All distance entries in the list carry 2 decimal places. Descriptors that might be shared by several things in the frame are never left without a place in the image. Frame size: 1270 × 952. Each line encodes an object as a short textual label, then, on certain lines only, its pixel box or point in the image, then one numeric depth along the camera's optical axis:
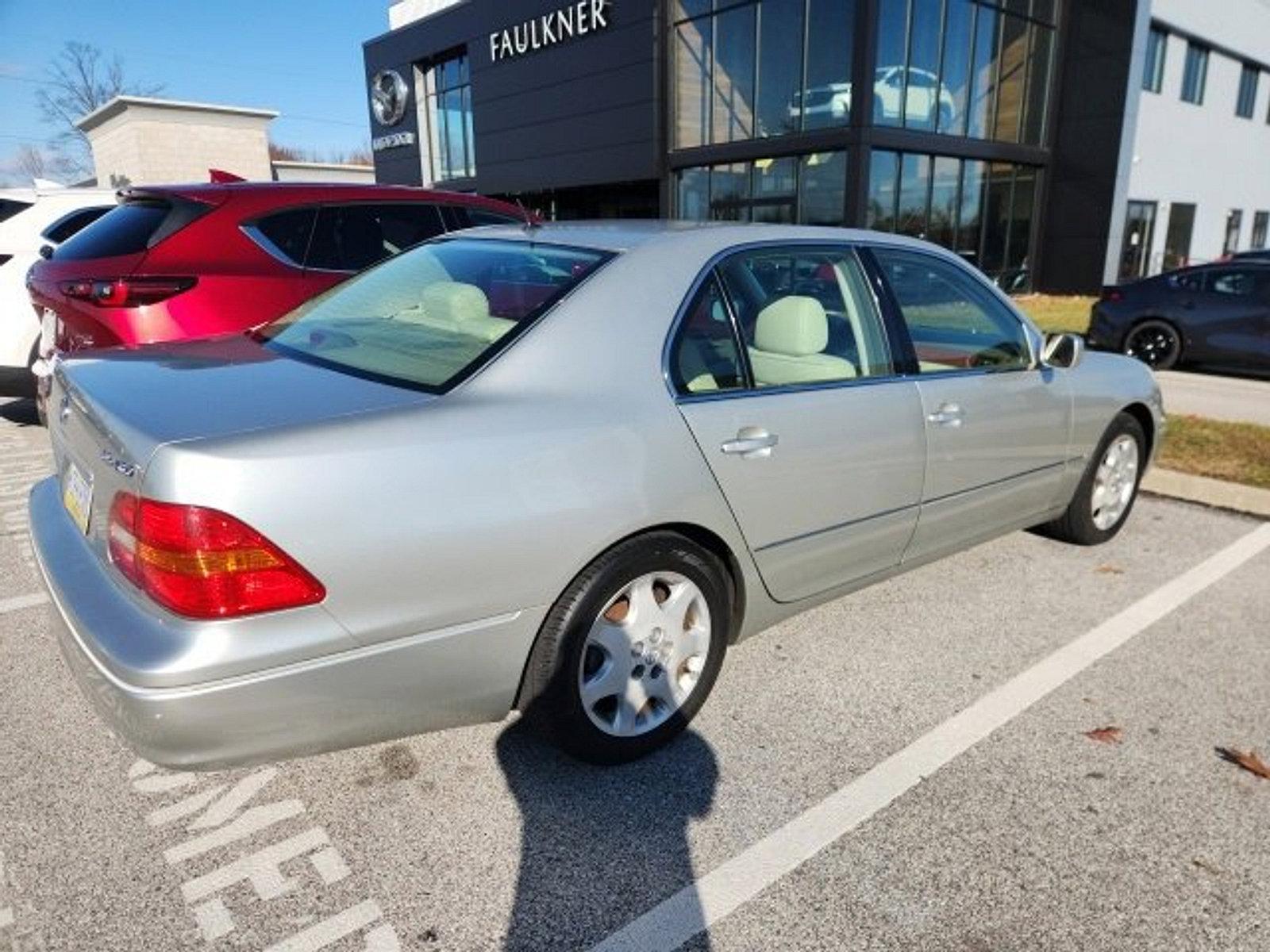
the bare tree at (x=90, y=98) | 55.53
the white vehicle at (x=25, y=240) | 5.95
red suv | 4.36
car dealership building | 16.02
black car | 9.95
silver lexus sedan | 1.91
